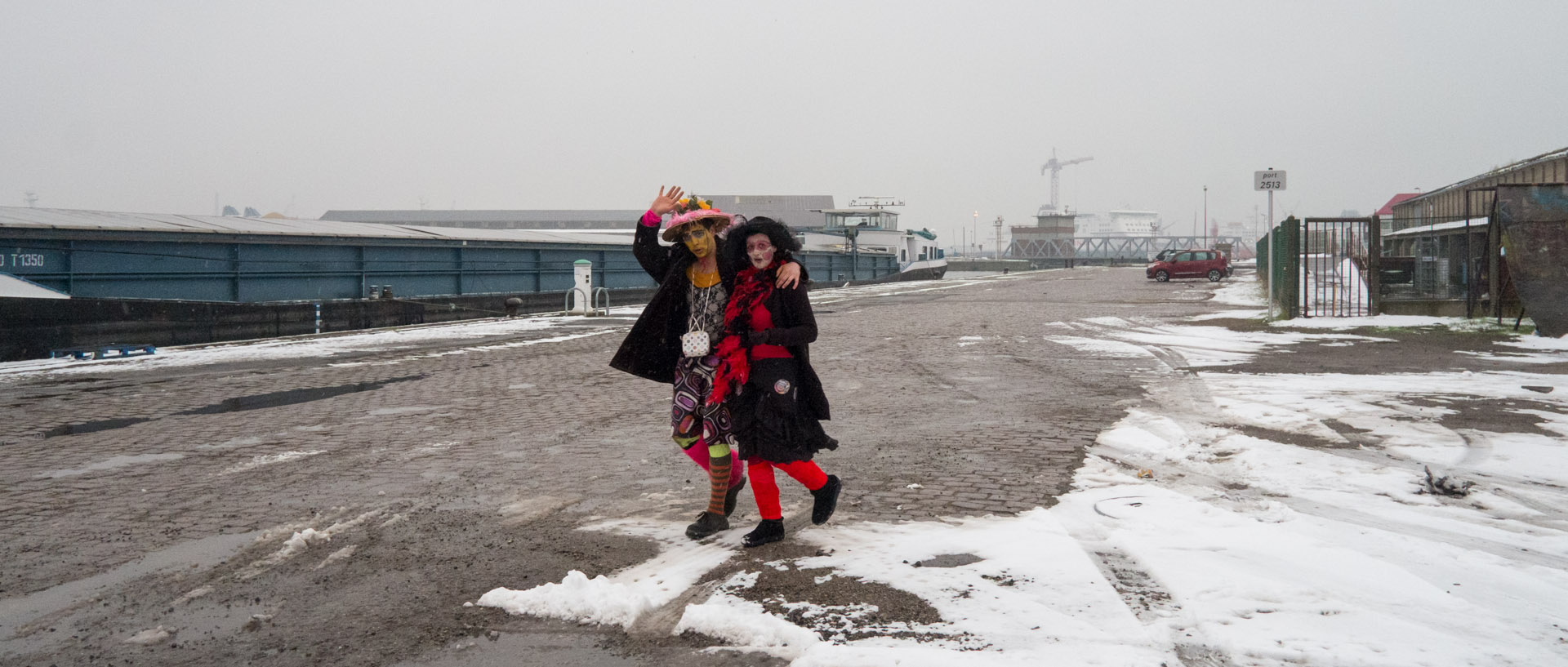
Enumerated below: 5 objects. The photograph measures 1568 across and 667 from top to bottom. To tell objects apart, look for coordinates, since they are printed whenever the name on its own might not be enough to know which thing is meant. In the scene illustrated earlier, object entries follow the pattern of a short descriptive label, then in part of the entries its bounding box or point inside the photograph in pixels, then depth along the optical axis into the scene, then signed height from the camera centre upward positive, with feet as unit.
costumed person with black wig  15.23 -1.08
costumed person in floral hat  15.83 -0.53
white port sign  65.98 +6.75
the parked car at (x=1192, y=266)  158.40 +3.43
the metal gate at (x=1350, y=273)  59.67 +0.76
